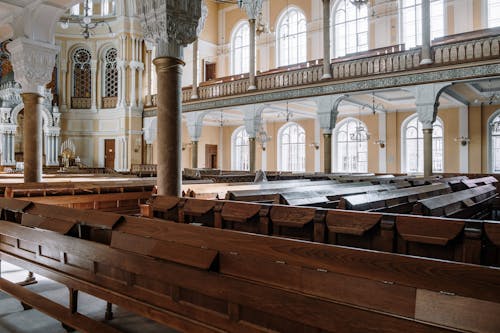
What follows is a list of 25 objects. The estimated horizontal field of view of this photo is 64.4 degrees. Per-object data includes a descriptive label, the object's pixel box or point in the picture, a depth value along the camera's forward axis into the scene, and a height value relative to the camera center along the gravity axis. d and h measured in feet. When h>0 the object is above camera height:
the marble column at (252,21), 52.54 +19.60
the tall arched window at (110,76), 73.97 +16.97
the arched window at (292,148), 75.15 +3.54
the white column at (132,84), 72.28 +15.12
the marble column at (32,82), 27.45 +6.11
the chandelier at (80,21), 70.69 +26.07
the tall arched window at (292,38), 71.31 +23.49
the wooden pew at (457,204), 12.55 -1.48
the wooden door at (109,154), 73.77 +2.36
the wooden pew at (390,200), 12.96 -1.26
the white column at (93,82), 73.51 +15.77
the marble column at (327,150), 48.91 +1.96
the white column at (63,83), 71.92 +15.26
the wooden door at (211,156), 84.69 +2.21
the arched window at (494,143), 56.08 +3.15
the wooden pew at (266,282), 5.38 -1.98
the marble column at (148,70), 73.92 +18.07
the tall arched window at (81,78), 73.56 +16.51
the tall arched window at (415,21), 57.67 +21.48
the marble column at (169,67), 16.46 +4.29
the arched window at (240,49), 78.89 +23.60
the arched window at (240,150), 83.25 +3.48
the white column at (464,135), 57.41 +4.34
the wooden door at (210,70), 83.55 +20.29
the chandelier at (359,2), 41.70 +17.20
